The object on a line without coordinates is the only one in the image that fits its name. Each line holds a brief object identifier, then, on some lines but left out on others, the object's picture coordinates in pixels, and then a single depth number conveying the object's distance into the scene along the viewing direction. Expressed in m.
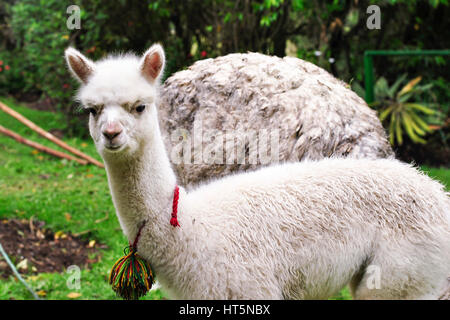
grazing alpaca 2.80
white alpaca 1.99
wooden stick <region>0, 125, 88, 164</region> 7.49
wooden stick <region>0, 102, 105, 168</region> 6.80
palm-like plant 6.53
